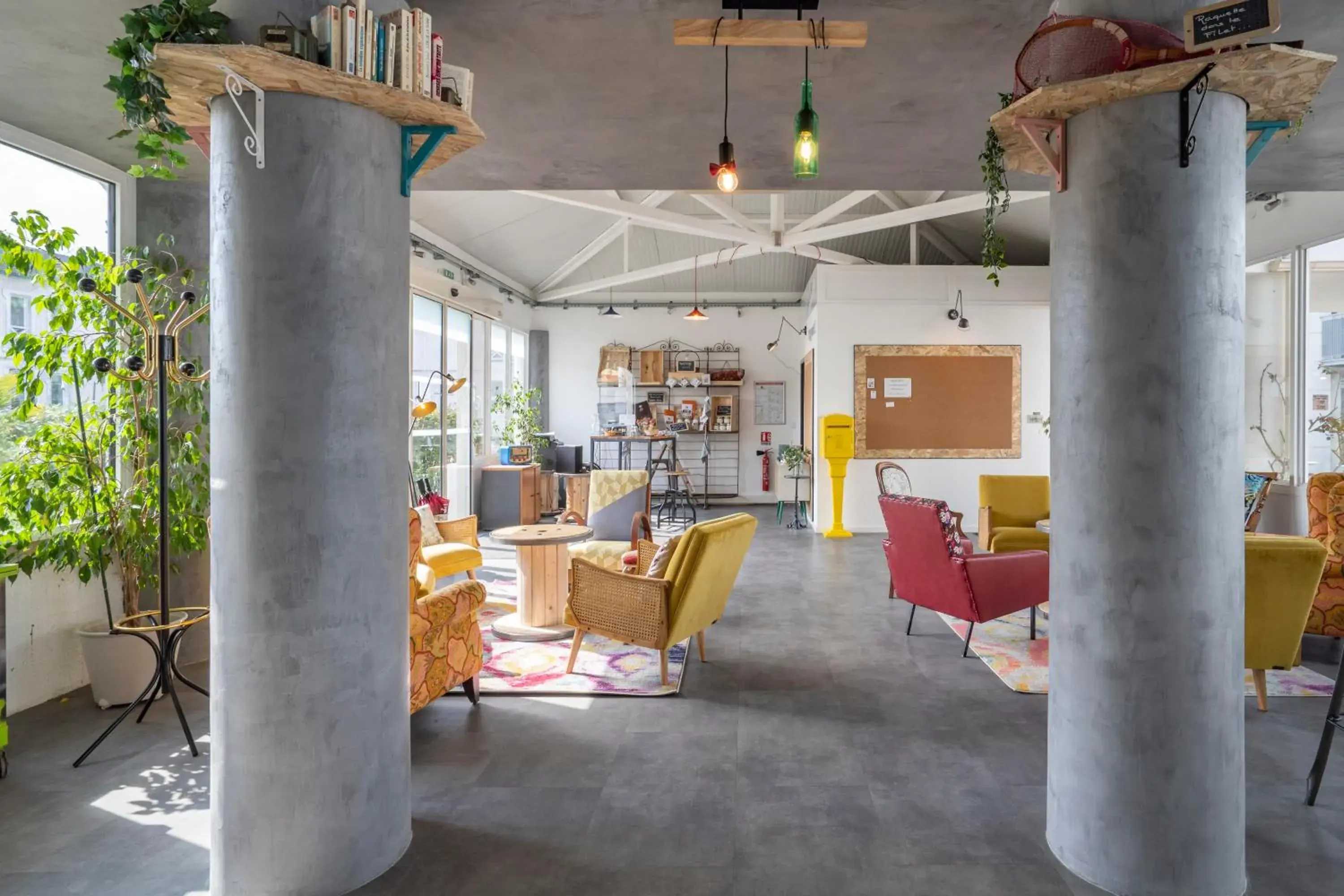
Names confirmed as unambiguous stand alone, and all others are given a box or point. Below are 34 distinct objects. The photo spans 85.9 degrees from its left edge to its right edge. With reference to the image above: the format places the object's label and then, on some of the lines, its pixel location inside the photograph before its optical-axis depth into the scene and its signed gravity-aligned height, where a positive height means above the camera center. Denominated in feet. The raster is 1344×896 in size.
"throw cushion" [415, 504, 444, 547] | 18.04 -2.10
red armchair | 13.87 -2.46
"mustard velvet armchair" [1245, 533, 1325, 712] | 11.19 -2.32
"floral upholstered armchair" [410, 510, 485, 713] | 10.28 -2.87
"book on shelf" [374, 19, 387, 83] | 6.83 +3.75
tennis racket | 6.59 +3.76
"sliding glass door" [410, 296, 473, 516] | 25.50 +1.69
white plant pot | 11.70 -3.59
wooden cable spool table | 15.53 -3.04
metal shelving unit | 39.68 +0.47
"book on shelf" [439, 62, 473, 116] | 7.61 +3.88
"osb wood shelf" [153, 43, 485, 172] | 6.14 +3.30
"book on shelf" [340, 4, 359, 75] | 6.61 +3.74
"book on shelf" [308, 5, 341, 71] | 6.58 +3.76
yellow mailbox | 28.73 -0.07
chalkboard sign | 5.88 +3.54
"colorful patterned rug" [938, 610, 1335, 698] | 12.66 -4.20
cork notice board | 29.89 +1.87
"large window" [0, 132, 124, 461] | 11.44 +4.19
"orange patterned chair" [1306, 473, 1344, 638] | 13.35 -1.87
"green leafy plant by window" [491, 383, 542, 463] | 34.04 +1.23
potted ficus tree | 10.49 -0.14
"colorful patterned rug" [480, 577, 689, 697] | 12.62 -4.21
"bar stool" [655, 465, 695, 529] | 32.55 -2.96
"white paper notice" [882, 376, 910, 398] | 29.96 +2.45
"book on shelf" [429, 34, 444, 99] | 7.27 +3.82
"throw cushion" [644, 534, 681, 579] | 12.52 -1.99
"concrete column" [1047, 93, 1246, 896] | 6.82 -0.54
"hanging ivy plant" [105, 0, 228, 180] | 6.63 +3.73
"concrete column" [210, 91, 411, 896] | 6.75 -0.52
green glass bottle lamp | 9.10 +3.94
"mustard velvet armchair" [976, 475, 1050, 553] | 21.67 -1.71
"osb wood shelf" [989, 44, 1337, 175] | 6.33 +3.36
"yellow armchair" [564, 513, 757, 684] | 12.30 -2.62
